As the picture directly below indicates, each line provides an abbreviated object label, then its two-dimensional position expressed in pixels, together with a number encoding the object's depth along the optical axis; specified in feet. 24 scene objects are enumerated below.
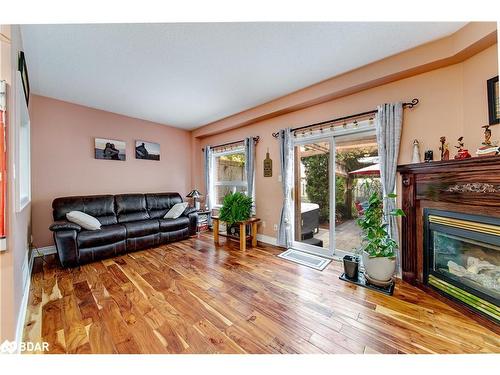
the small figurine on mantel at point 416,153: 6.97
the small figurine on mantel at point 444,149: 6.37
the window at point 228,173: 14.16
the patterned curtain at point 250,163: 12.56
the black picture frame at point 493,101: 5.55
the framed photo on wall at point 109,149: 11.85
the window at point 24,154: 5.04
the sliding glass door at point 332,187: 8.81
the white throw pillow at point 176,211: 12.58
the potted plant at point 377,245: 6.79
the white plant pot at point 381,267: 6.73
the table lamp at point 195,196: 14.83
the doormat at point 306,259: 8.76
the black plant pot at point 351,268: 7.43
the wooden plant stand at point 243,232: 10.85
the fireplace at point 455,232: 5.11
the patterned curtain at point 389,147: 7.40
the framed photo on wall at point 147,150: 13.48
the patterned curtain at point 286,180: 10.80
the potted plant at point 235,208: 11.22
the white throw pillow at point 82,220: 9.37
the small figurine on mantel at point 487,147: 5.16
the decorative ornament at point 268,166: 11.85
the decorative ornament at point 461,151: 5.78
